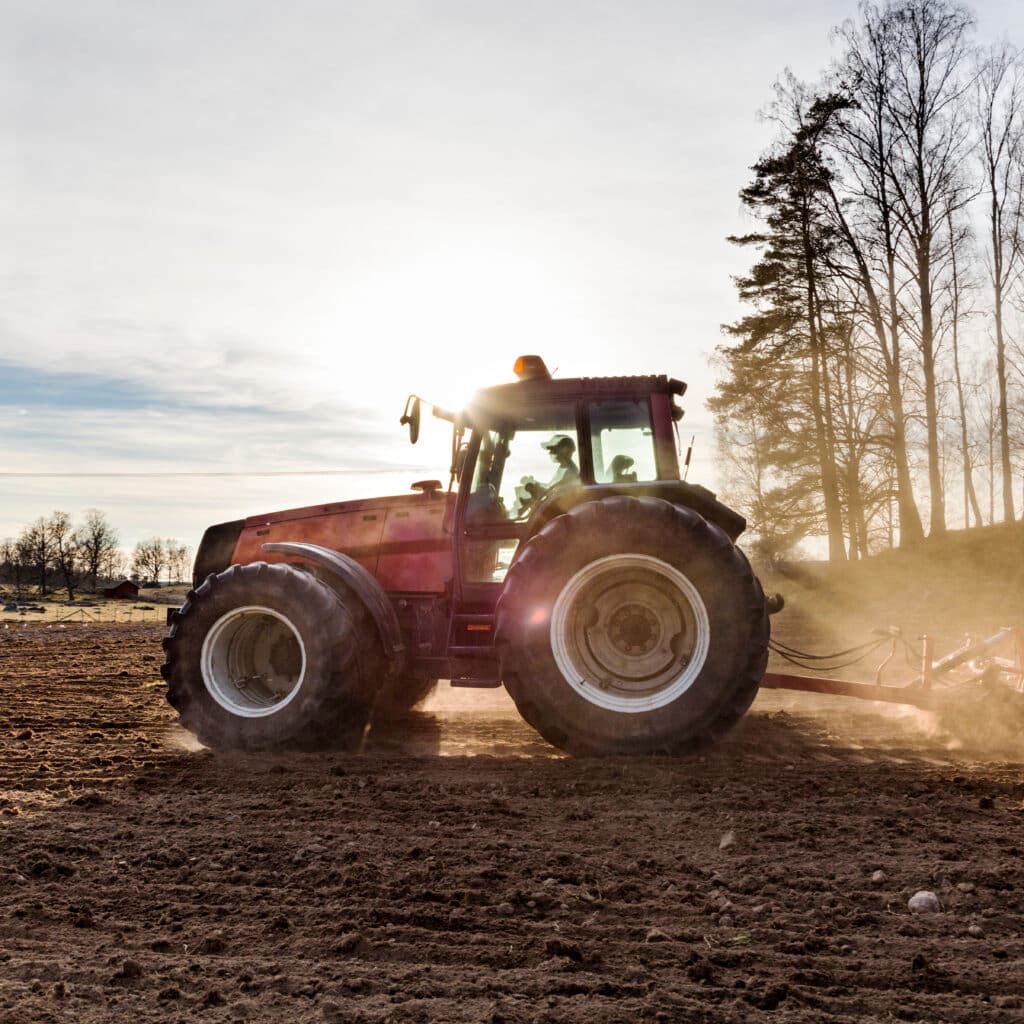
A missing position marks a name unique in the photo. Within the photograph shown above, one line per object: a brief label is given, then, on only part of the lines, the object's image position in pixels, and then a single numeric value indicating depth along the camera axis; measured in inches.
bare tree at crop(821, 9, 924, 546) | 920.9
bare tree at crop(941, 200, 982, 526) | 917.2
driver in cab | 262.1
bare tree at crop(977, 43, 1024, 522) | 922.7
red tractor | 233.3
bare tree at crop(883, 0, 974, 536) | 903.1
